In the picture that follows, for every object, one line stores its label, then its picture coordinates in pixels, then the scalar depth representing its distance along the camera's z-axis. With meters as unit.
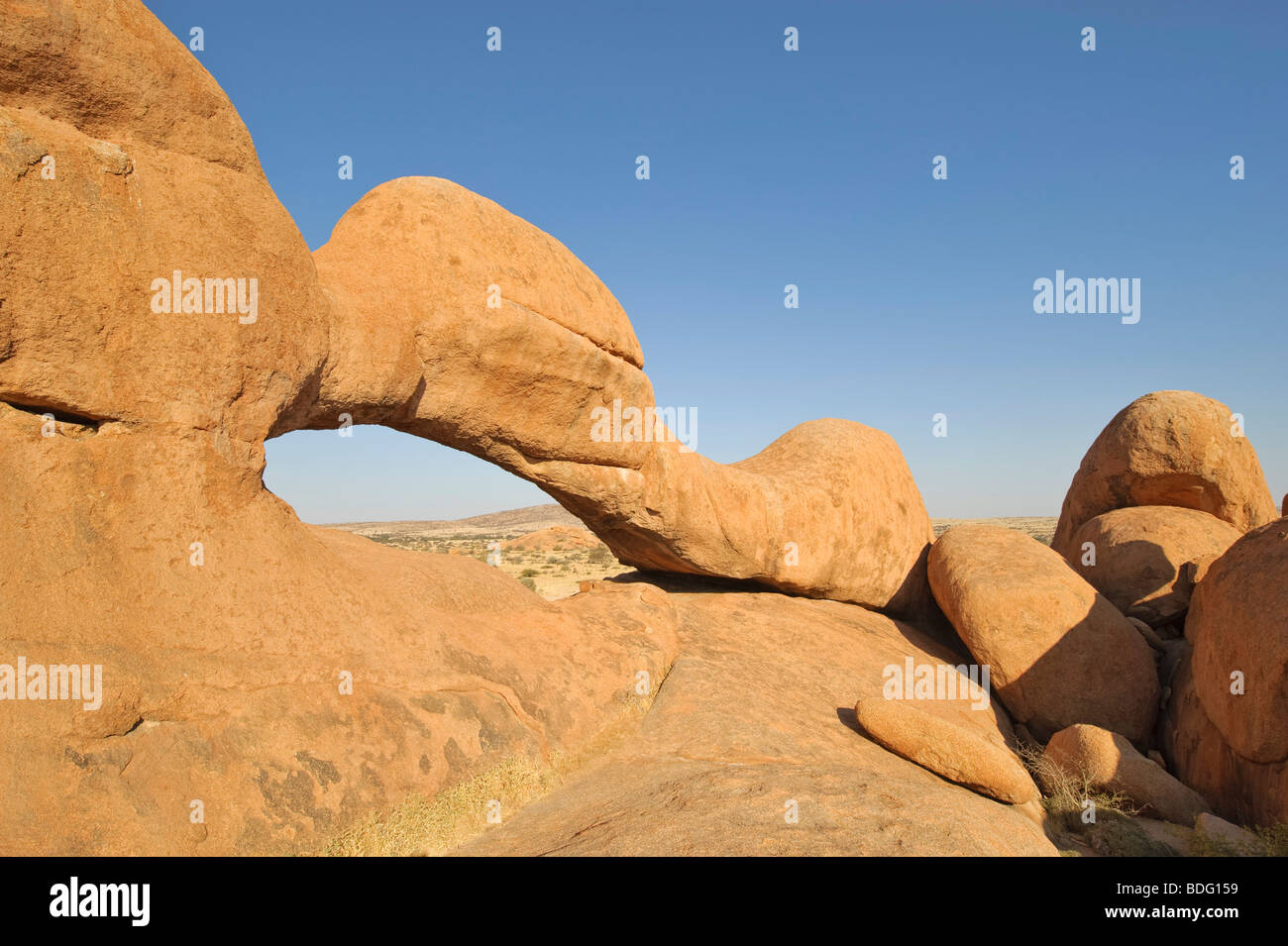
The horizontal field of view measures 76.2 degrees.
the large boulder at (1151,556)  9.42
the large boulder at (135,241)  3.98
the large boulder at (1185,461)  10.25
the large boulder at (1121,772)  6.27
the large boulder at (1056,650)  7.94
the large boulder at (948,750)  6.07
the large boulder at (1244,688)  5.66
